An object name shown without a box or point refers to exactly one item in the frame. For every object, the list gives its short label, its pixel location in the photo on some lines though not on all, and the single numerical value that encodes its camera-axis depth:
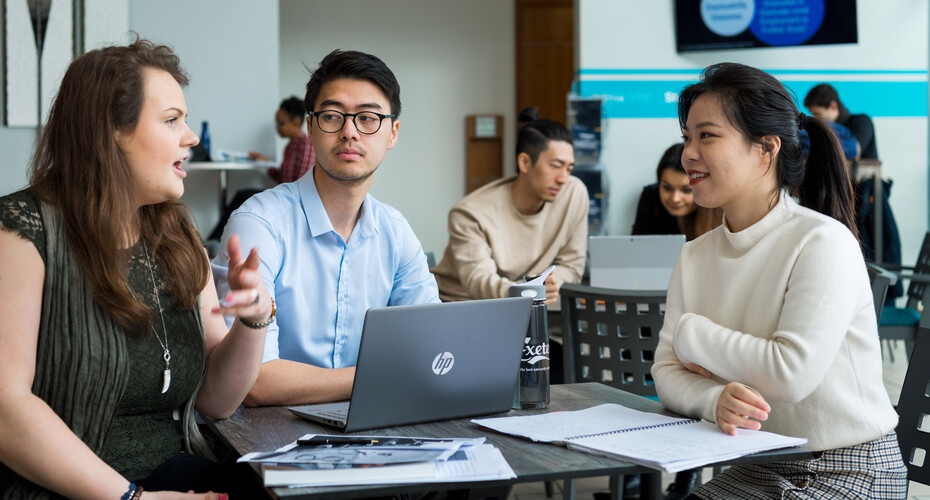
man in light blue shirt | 1.99
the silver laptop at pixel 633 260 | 2.94
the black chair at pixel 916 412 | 1.67
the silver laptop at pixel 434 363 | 1.39
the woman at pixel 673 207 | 3.55
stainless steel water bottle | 1.64
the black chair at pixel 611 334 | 2.30
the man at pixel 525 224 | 3.48
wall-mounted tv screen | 6.21
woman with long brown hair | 1.35
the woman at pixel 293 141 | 6.26
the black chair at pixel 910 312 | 3.72
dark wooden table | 1.15
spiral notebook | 1.26
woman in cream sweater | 1.48
